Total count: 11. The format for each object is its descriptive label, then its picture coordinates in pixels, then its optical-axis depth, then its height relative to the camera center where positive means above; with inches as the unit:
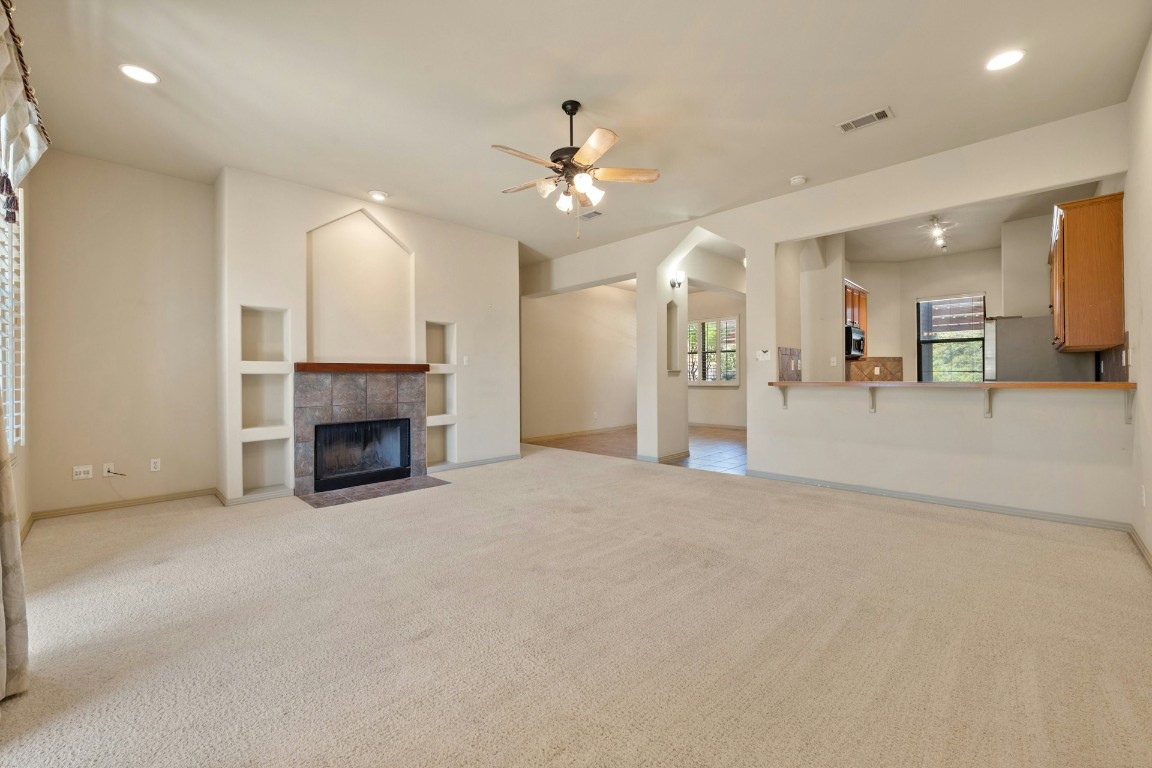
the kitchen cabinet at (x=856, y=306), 271.9 +43.8
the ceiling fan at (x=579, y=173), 129.0 +60.6
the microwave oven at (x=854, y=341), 267.1 +22.0
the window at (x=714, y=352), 390.0 +24.5
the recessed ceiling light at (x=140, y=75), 114.7 +76.9
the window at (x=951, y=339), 299.0 +24.9
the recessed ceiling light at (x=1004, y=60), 110.5 +74.5
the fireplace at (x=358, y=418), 184.7 -13.4
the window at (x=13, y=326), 122.6 +18.0
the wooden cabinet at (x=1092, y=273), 131.7 +29.2
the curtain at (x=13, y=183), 65.4 +46.6
